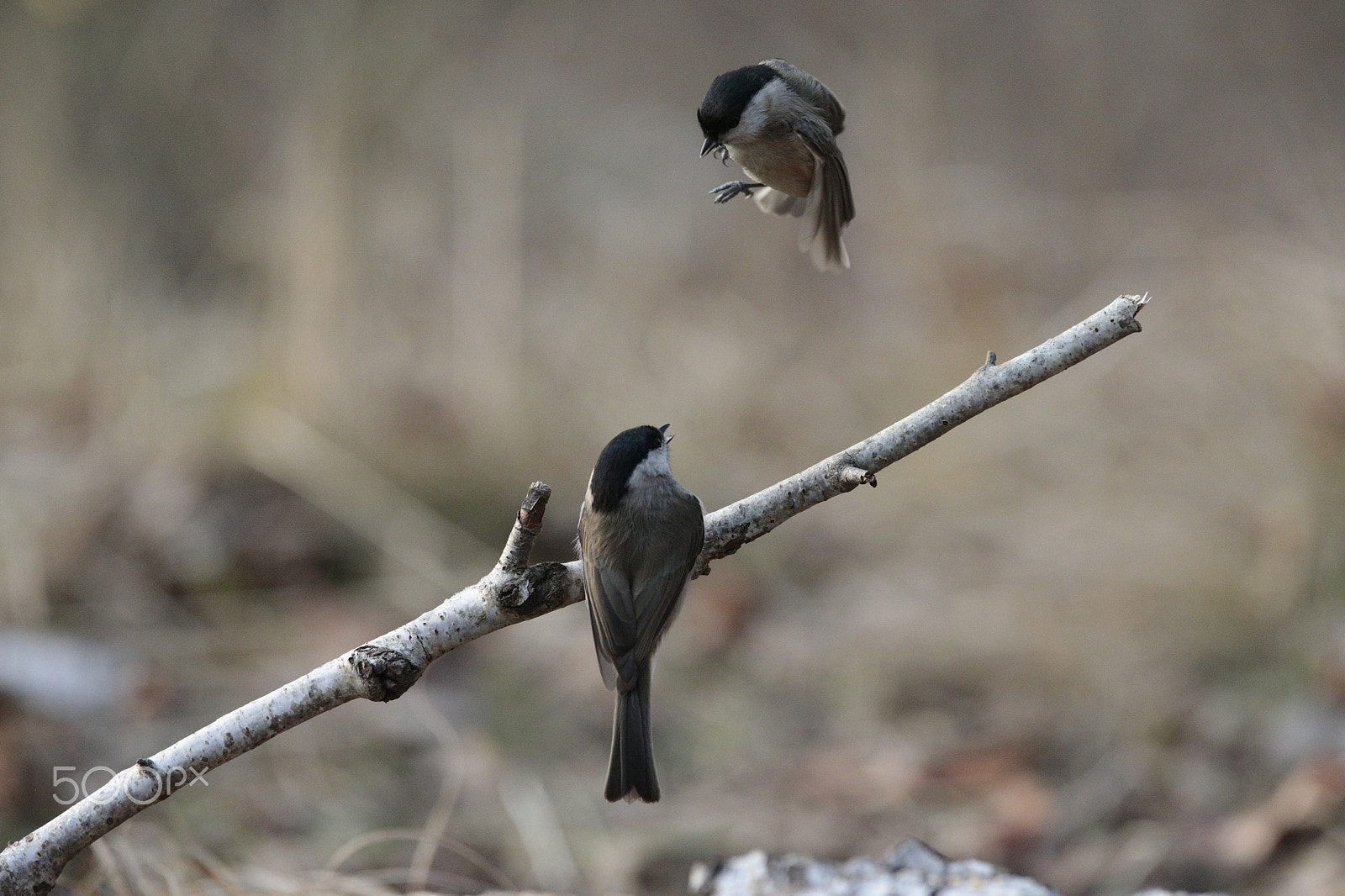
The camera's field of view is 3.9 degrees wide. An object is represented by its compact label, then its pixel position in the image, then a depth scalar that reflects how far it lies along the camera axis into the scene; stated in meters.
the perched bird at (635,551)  5.75
